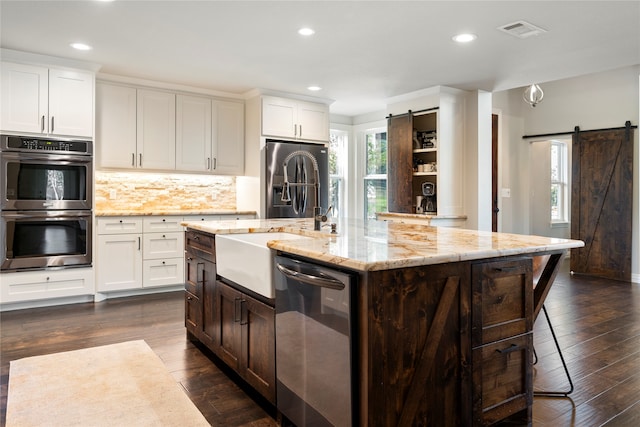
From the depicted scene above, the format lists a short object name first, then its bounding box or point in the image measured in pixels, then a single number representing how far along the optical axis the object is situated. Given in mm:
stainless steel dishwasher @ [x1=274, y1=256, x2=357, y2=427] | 1571
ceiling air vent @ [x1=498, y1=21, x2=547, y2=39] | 3338
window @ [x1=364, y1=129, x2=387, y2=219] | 7203
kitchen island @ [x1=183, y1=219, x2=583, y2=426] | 1535
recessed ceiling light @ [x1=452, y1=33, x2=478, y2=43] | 3590
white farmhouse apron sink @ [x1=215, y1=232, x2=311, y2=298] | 2089
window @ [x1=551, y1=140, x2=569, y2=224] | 8047
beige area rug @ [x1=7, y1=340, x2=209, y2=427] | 1952
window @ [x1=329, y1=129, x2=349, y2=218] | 7445
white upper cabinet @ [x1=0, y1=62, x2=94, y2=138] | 4031
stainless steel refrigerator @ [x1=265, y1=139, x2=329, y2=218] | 5430
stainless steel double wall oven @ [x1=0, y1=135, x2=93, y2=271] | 4023
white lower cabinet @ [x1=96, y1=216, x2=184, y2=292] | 4539
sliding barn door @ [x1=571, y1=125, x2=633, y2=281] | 5711
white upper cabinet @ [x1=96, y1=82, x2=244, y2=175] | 4781
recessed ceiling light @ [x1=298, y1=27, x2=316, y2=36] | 3459
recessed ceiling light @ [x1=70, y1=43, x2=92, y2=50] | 3852
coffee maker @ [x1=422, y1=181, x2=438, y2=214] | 5473
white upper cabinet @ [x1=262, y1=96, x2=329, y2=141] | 5496
